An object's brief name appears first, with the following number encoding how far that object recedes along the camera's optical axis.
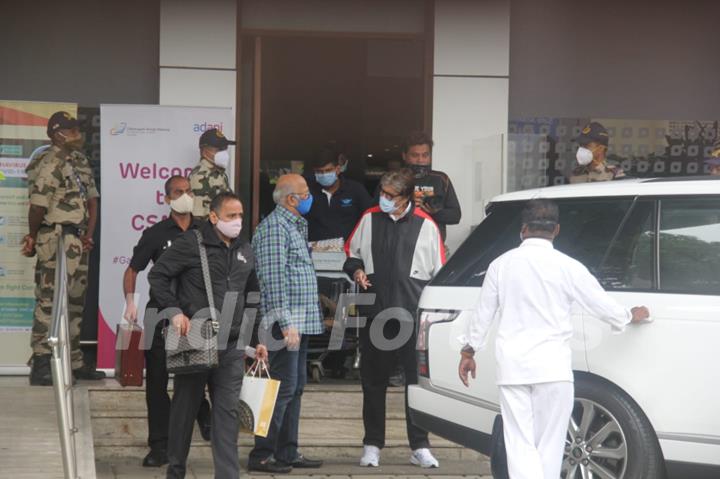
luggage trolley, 10.77
